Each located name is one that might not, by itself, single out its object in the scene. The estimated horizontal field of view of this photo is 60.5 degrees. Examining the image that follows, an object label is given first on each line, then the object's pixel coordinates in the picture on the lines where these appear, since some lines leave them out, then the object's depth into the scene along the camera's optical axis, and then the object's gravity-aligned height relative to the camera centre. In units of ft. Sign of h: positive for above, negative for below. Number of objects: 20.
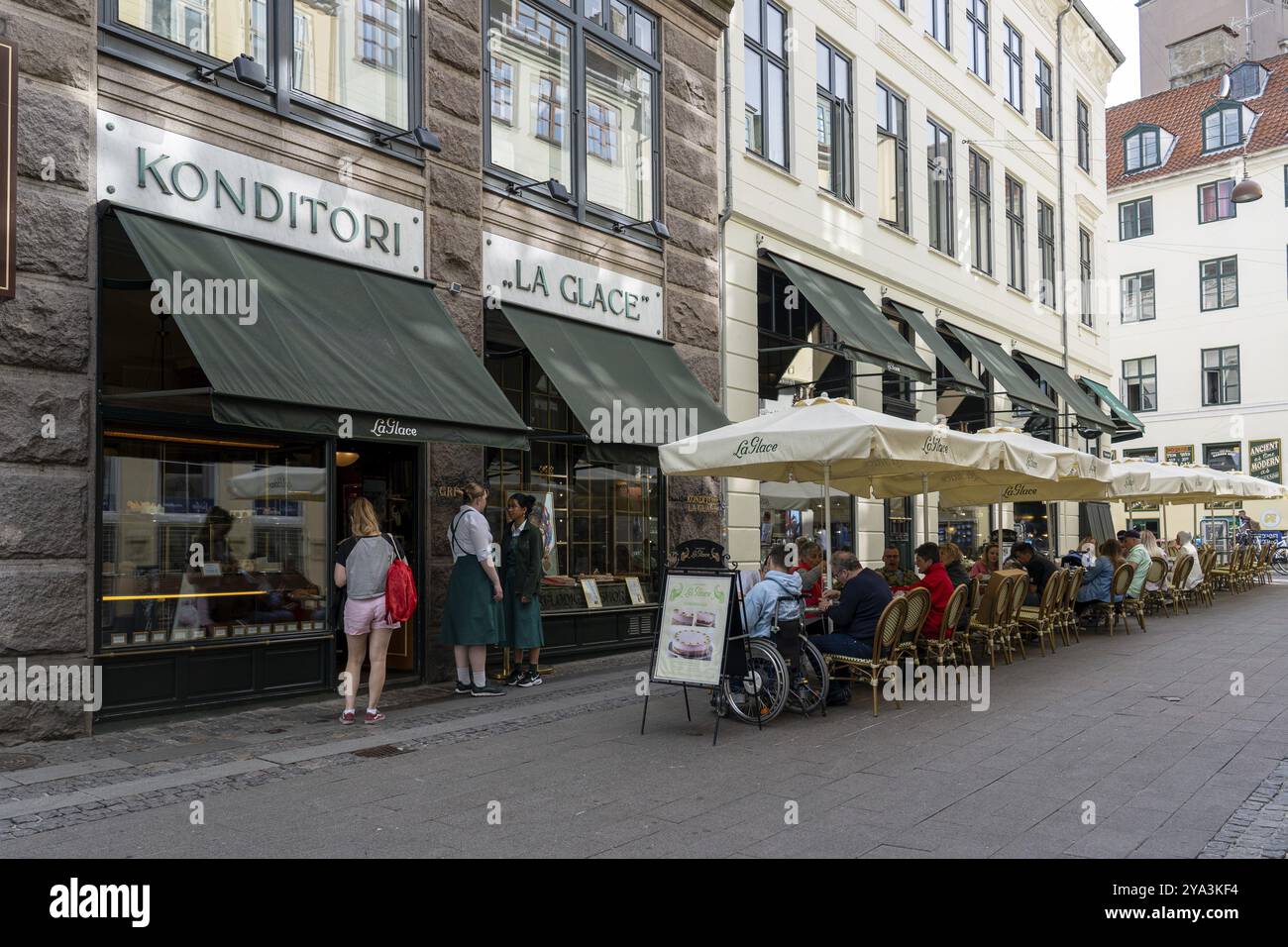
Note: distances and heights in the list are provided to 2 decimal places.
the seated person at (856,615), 29.63 -2.67
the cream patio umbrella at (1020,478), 38.75 +1.51
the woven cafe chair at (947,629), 32.91 -3.40
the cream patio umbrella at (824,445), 29.45 +2.07
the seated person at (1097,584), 48.60 -3.04
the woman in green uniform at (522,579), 33.81 -1.83
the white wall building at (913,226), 52.11 +17.65
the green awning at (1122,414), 91.66 +8.42
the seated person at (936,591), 33.30 -2.25
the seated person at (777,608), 27.63 -2.25
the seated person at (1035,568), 45.44 -2.12
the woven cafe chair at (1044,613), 41.81 -3.73
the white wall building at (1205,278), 124.88 +28.32
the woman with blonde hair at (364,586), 27.71 -1.63
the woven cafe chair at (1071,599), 44.34 -3.43
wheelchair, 27.12 -4.02
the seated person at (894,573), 40.16 -2.09
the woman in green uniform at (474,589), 31.58 -2.01
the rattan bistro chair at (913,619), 30.09 -2.83
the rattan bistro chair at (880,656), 28.89 -3.71
